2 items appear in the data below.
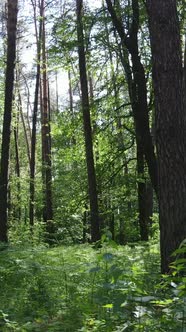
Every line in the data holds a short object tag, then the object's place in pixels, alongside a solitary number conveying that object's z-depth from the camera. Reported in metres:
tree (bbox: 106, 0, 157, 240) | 9.84
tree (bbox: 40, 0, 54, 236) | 18.55
